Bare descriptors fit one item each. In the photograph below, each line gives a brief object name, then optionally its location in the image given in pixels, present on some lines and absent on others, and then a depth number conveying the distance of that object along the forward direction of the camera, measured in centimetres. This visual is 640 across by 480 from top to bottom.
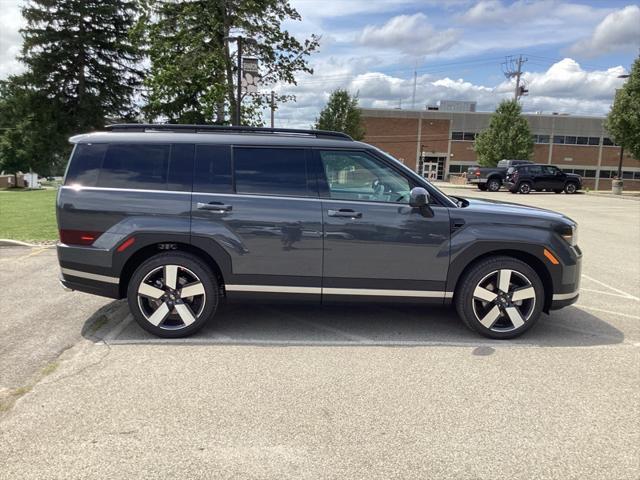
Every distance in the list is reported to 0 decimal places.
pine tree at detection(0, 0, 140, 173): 3278
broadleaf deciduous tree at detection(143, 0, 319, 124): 1609
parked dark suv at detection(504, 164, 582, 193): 2927
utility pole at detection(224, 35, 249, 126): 1388
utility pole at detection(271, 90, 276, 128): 1799
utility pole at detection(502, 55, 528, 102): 5578
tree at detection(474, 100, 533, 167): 4544
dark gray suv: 446
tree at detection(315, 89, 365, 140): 4597
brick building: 6325
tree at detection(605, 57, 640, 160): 2920
